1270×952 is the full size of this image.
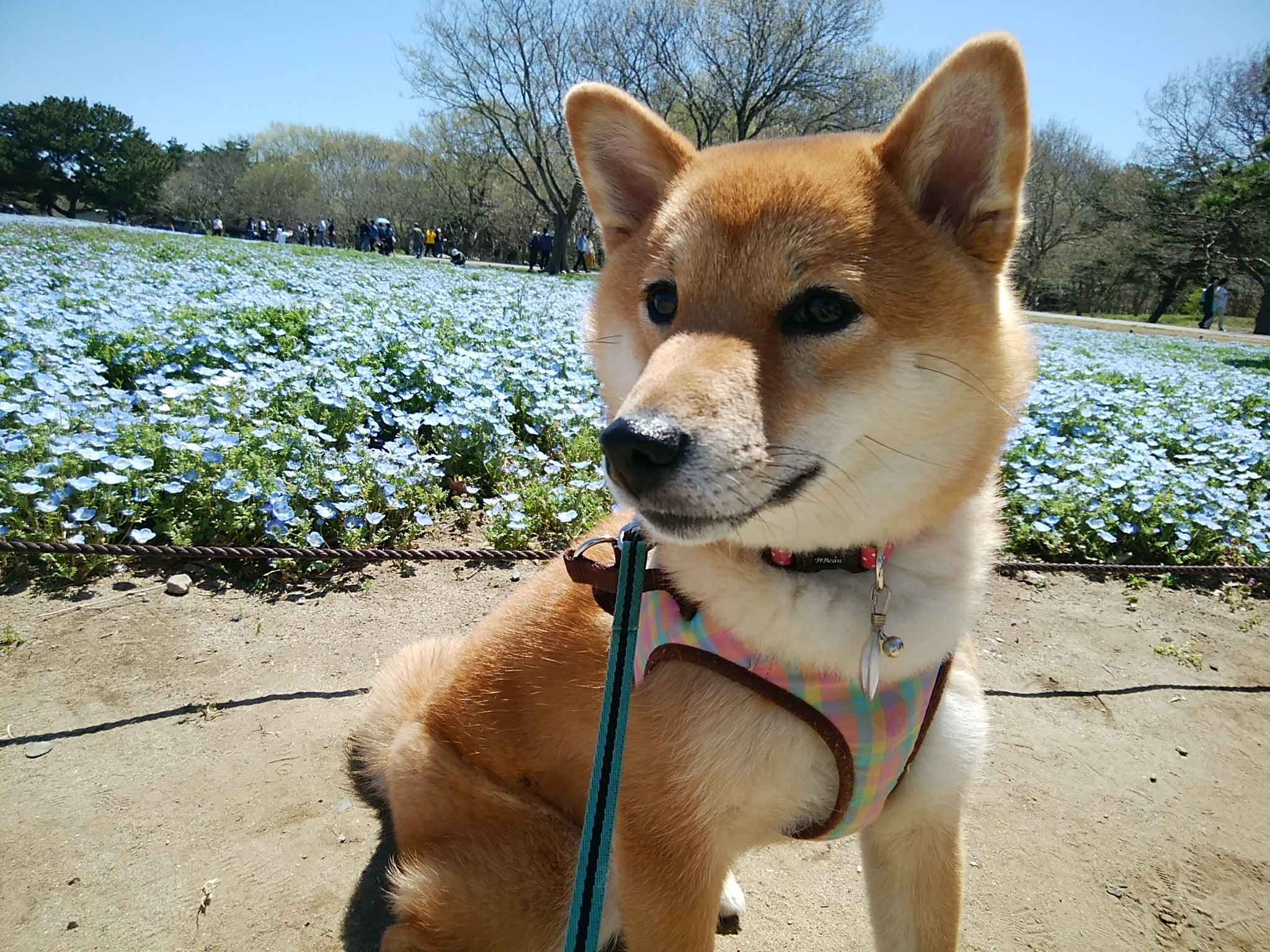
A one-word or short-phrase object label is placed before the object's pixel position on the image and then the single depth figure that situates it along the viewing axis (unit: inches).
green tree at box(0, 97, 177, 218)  2405.3
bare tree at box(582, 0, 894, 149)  1133.7
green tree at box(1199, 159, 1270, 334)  753.6
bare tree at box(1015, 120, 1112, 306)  1658.5
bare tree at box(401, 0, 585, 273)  1138.0
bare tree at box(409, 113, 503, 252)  1513.3
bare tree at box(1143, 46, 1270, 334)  1035.3
